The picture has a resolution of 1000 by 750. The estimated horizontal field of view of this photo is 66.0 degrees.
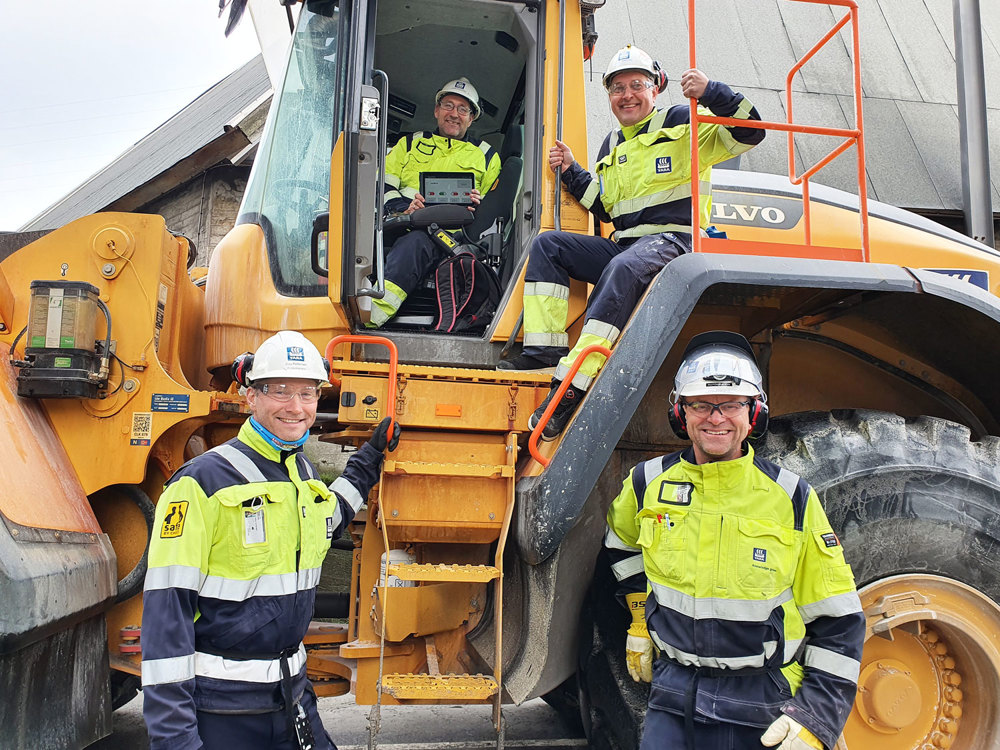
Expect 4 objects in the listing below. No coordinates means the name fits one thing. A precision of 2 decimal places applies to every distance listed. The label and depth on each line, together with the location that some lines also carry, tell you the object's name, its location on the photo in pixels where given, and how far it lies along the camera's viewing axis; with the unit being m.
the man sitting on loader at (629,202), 2.59
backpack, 3.22
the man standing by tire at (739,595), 2.01
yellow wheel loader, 2.38
